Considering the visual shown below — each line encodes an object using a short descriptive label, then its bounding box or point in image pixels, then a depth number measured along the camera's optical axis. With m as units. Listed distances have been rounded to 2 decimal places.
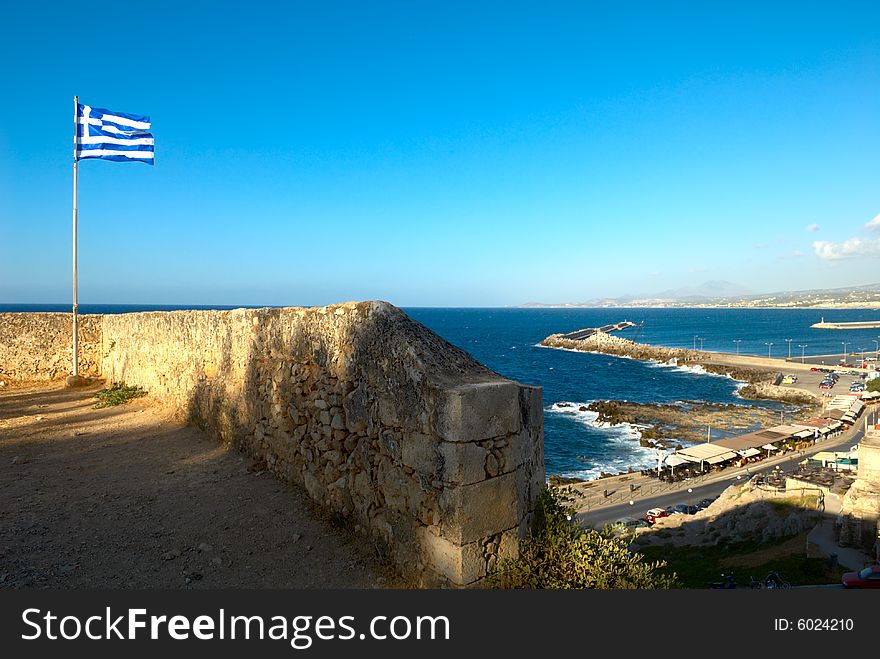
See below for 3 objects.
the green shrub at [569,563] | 3.50
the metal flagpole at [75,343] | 12.42
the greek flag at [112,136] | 12.45
